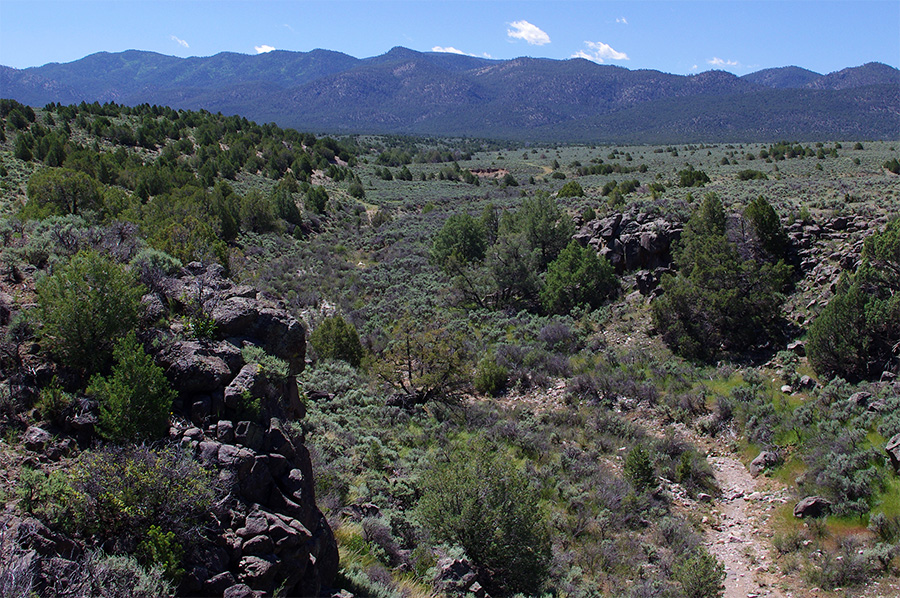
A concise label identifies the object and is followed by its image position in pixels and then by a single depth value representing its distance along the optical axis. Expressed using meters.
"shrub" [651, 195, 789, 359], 18.05
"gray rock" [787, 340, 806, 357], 16.27
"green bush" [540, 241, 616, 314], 23.81
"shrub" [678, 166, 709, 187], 37.03
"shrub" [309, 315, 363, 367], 18.06
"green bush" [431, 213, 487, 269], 30.89
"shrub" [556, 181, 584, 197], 38.47
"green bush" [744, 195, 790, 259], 20.86
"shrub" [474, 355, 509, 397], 17.73
